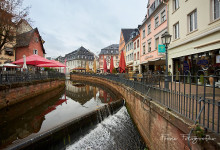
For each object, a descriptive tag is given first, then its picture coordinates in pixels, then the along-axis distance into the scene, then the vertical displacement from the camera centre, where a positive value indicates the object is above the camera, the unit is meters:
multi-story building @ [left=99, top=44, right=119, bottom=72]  56.81 +9.48
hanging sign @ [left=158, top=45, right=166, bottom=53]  12.14 +2.49
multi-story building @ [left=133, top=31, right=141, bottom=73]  22.90 +3.61
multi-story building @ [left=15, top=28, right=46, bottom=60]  22.39 +5.39
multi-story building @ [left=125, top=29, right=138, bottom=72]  26.13 +5.48
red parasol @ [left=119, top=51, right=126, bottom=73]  13.11 +0.89
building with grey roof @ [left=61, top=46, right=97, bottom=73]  61.73 +7.95
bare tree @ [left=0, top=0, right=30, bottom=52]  10.05 +5.40
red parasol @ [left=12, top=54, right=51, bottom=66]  11.63 +1.33
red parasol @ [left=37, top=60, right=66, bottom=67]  15.32 +1.06
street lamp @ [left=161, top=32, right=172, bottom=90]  5.46 +1.60
